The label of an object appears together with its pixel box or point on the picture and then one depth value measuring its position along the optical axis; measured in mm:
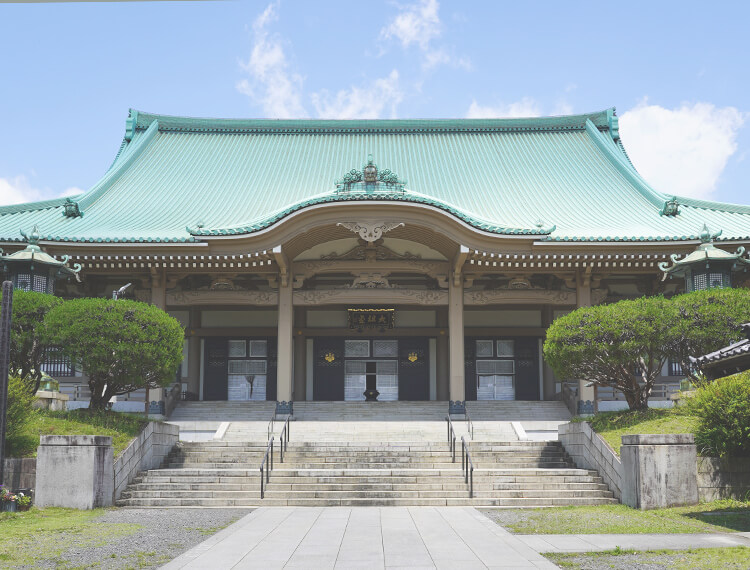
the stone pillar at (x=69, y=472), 12141
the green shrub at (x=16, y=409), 12977
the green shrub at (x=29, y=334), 15000
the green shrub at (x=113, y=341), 14906
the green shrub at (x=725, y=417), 11953
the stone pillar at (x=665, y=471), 11867
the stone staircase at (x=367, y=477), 13141
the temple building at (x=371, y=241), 20562
